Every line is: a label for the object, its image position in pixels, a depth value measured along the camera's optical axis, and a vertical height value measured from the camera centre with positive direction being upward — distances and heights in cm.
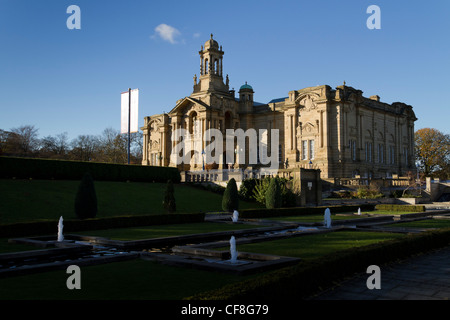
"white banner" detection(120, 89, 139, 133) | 3691 +674
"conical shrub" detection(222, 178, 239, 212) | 2933 -107
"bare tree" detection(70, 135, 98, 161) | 8312 +736
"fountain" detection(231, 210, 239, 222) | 2397 -199
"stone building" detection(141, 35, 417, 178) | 5497 +880
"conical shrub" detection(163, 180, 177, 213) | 2545 -104
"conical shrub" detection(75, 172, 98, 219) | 2175 -88
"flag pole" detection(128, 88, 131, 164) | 3812 +740
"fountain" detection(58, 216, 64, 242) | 1619 -203
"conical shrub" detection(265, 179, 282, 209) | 3139 -101
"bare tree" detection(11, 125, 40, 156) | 7325 +791
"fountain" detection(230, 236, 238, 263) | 1118 -189
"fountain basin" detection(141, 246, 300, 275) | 986 -208
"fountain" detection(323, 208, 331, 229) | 2105 -193
